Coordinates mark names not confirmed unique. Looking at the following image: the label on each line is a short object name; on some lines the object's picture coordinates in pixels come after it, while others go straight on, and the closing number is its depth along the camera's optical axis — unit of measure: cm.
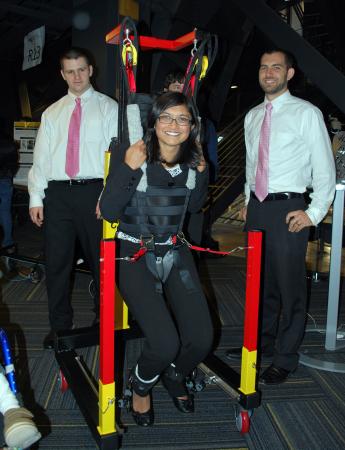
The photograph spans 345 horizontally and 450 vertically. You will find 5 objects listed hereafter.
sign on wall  630
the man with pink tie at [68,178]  280
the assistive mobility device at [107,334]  176
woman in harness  194
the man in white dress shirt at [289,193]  252
